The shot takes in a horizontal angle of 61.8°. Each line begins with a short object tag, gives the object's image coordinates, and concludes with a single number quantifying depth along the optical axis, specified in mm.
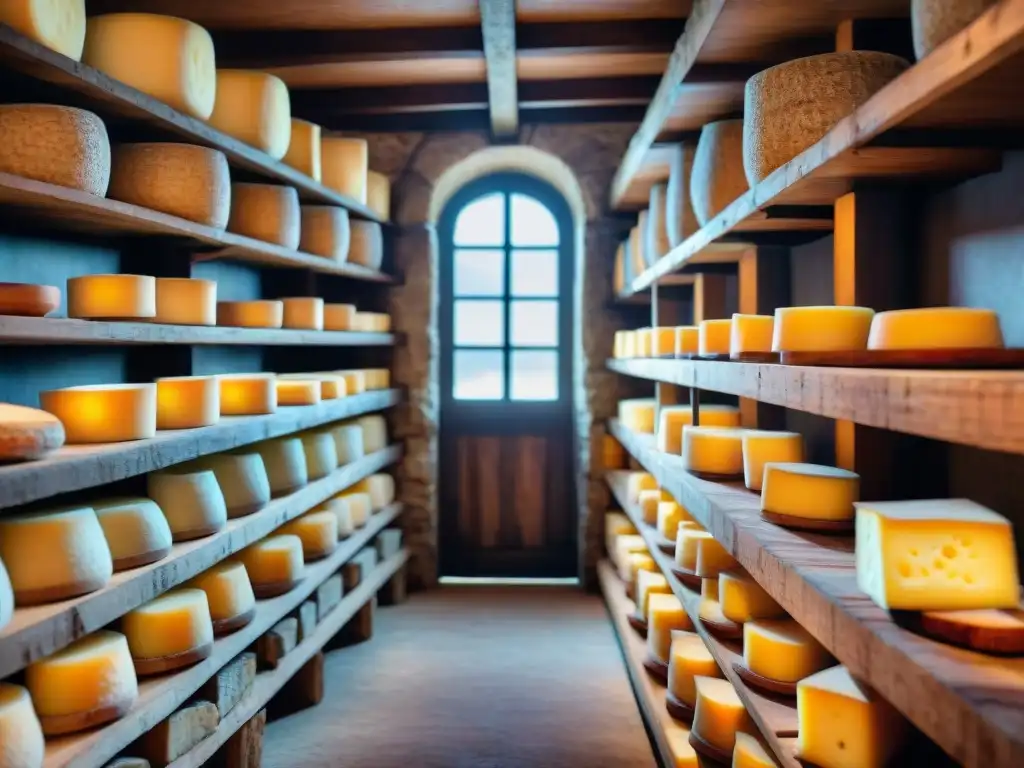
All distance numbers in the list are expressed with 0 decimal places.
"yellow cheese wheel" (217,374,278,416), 2768
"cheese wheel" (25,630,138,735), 1790
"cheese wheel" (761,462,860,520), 1643
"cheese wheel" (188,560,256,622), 2463
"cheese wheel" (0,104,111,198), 1911
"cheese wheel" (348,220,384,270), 4148
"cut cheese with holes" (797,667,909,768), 1336
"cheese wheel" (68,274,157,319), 2141
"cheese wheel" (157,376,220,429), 2355
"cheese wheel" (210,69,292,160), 2908
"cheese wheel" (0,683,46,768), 1527
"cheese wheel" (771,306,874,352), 1536
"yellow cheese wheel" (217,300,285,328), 2984
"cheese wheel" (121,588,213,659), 2135
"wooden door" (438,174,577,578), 5156
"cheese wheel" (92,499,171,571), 2023
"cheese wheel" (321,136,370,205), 3834
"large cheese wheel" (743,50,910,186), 1689
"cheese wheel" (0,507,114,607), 1728
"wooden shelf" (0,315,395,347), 1740
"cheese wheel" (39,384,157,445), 2006
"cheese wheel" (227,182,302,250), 3062
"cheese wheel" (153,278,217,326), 2445
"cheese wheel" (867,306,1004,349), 1216
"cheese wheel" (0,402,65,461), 1580
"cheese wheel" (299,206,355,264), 3617
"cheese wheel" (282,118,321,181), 3424
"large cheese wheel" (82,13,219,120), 2350
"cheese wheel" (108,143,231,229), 2426
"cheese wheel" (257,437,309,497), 3027
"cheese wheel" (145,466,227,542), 2316
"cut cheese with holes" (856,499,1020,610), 1158
